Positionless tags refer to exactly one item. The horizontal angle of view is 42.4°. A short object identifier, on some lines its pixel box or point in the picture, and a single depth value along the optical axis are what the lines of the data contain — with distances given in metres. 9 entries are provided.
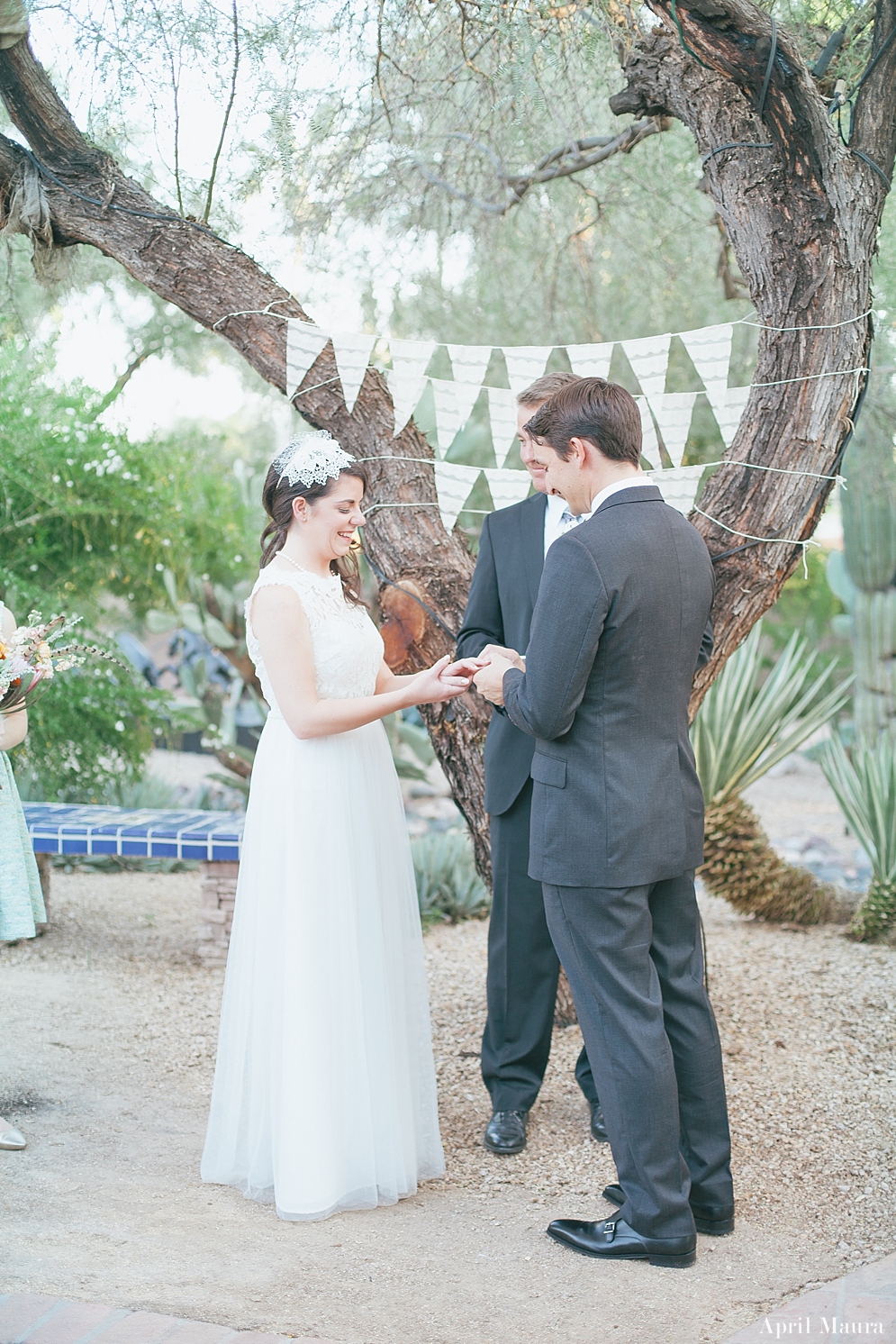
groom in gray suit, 2.42
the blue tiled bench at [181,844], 5.02
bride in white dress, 2.83
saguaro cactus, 9.02
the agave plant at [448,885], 6.11
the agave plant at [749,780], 5.68
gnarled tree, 3.42
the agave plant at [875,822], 5.49
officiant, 3.17
